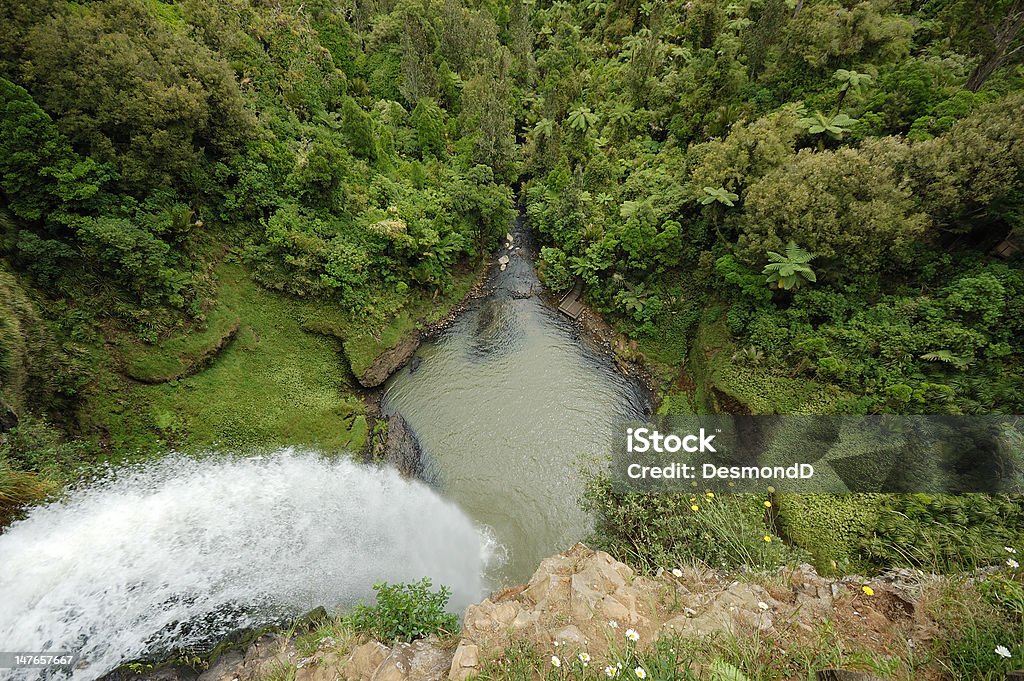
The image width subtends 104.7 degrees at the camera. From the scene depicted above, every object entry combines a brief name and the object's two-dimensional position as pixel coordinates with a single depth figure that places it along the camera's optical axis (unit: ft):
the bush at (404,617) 25.90
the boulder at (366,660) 22.48
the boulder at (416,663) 21.79
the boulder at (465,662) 19.92
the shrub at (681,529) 26.78
